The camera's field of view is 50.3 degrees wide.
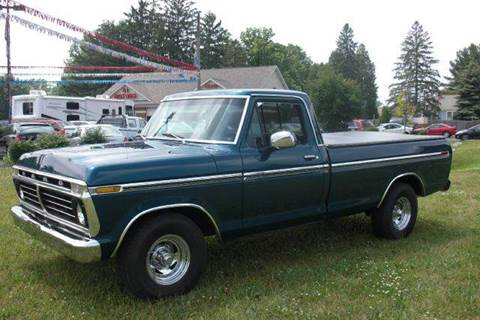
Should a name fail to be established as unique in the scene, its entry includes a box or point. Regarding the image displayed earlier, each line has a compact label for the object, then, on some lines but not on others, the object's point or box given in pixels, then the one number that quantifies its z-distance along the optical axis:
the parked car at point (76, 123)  29.51
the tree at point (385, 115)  74.00
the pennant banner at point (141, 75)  49.97
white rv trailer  32.16
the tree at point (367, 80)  102.61
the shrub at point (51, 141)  15.89
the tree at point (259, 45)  77.50
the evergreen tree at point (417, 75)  77.19
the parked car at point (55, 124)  26.21
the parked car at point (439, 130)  46.28
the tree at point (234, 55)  73.44
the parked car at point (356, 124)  45.84
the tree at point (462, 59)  76.38
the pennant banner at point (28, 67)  27.08
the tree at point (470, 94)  56.69
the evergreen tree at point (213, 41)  72.88
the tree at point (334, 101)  47.56
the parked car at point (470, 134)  41.19
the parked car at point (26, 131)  22.05
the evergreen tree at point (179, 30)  72.00
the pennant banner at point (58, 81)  30.26
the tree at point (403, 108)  63.14
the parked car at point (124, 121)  25.84
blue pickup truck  4.41
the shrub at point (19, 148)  16.09
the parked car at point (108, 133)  18.25
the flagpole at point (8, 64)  28.25
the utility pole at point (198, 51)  28.07
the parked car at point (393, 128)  48.02
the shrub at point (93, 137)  17.23
